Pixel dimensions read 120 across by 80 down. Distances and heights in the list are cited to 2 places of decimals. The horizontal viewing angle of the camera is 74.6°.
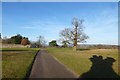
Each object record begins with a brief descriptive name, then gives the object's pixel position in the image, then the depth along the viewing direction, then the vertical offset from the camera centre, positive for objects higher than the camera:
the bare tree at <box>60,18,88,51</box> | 26.33 +1.72
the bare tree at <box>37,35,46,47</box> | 55.91 -0.75
